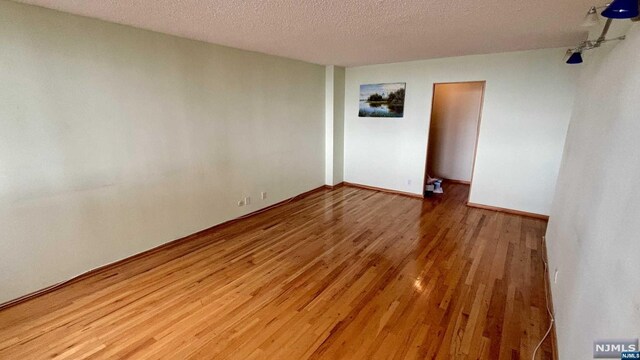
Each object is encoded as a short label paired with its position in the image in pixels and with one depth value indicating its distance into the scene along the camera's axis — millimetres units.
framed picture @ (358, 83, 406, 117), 5000
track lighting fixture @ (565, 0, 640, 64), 1239
